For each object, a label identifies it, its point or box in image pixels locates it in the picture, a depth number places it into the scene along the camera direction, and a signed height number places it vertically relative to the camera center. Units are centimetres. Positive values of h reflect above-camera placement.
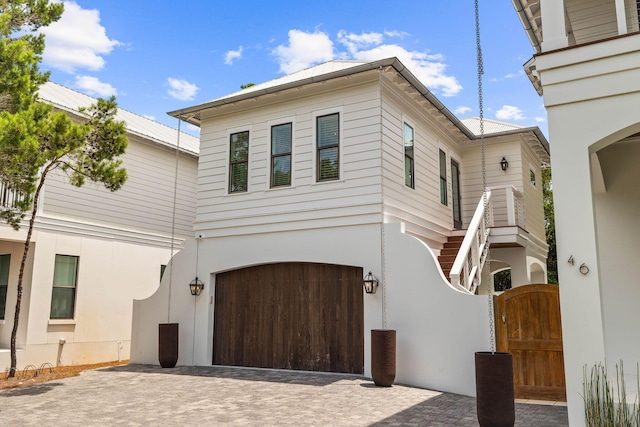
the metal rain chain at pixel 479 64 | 645 +308
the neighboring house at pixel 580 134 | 516 +185
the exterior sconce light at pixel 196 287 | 1218 +53
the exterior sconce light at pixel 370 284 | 1002 +52
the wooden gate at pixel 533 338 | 812 -40
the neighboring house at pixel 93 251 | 1292 +157
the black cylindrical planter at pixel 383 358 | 897 -80
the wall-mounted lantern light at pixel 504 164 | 1422 +399
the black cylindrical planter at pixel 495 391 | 586 -89
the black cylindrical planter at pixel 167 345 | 1170 -79
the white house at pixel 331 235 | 962 +167
